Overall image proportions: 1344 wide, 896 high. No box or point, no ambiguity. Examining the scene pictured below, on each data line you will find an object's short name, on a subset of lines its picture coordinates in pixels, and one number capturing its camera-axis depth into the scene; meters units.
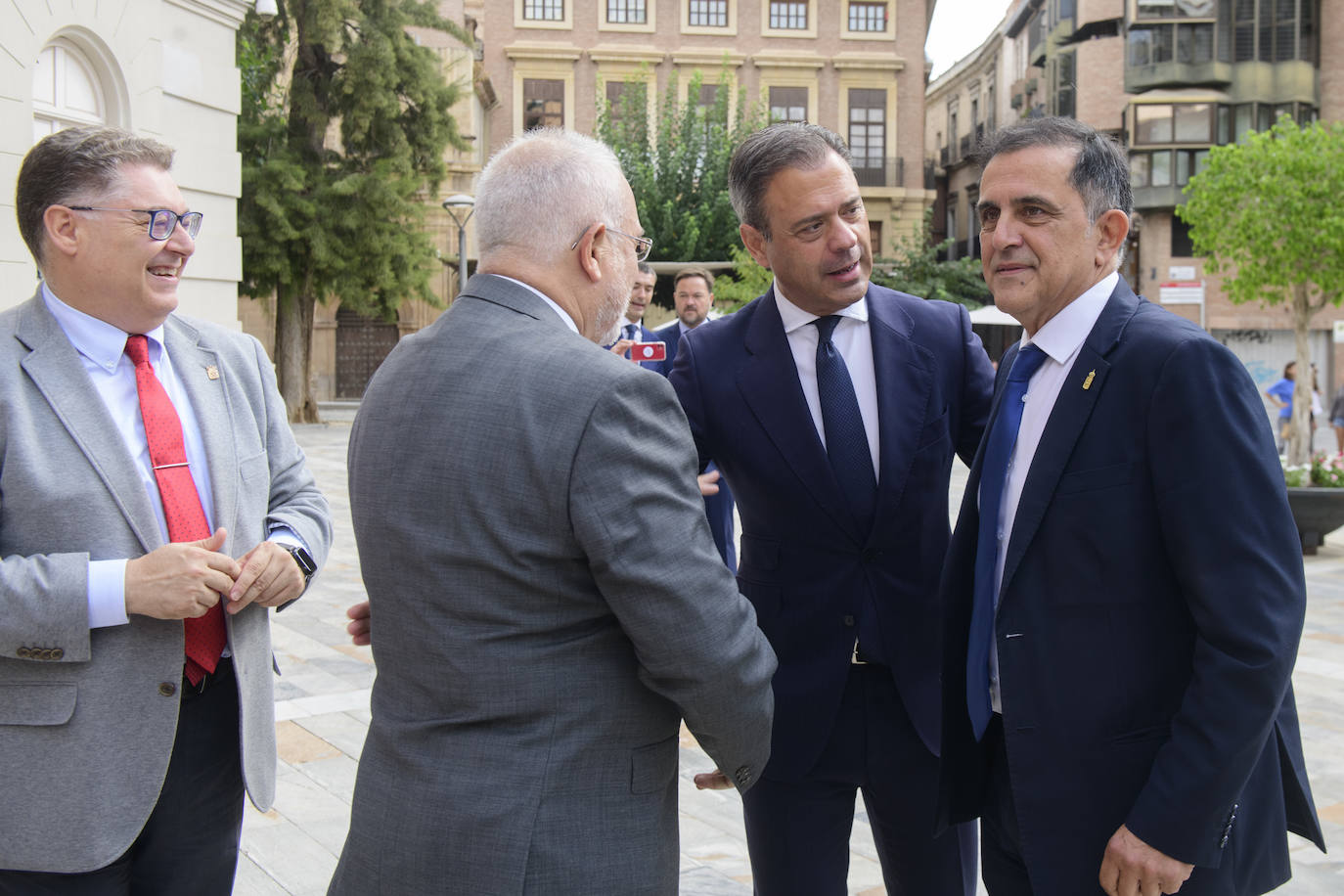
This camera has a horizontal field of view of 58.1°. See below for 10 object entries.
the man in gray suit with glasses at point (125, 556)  2.18
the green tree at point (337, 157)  23.88
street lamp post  17.73
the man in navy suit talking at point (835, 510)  2.57
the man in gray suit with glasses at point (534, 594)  1.82
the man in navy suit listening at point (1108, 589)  1.91
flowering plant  10.55
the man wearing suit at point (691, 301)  8.54
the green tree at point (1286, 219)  20.86
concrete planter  10.36
